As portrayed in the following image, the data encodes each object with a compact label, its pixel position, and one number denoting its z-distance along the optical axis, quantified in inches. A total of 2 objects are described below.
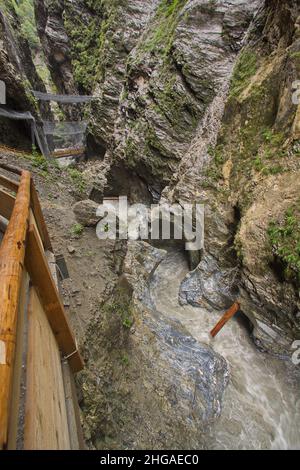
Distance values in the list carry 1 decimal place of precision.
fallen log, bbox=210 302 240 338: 239.5
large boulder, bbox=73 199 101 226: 238.4
